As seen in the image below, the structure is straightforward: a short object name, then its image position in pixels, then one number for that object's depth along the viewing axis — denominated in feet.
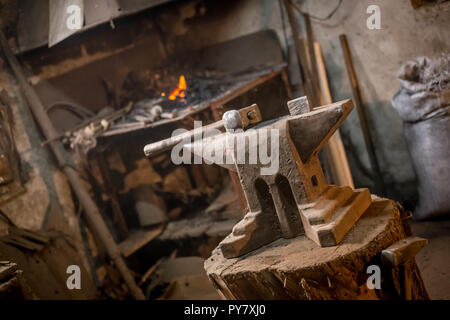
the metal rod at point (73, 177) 16.44
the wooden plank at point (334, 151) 16.72
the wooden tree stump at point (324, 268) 6.54
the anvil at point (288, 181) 6.98
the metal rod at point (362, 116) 16.19
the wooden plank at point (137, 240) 18.35
